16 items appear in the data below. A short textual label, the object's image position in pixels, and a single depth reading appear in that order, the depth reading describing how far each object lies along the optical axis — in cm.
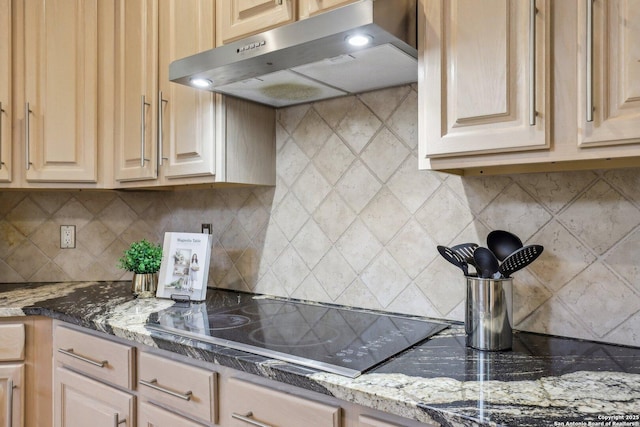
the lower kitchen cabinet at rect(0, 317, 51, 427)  175
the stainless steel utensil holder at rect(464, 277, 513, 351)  118
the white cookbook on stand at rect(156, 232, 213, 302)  184
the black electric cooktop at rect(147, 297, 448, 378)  113
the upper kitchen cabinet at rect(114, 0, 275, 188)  171
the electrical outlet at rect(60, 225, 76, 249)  236
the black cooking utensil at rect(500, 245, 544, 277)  112
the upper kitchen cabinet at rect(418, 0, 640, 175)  95
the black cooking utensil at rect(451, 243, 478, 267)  127
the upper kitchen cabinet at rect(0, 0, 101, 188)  198
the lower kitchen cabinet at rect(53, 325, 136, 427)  147
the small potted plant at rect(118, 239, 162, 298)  196
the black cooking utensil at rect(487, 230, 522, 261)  129
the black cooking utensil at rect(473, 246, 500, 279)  118
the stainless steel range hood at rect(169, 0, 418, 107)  116
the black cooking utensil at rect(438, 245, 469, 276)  125
